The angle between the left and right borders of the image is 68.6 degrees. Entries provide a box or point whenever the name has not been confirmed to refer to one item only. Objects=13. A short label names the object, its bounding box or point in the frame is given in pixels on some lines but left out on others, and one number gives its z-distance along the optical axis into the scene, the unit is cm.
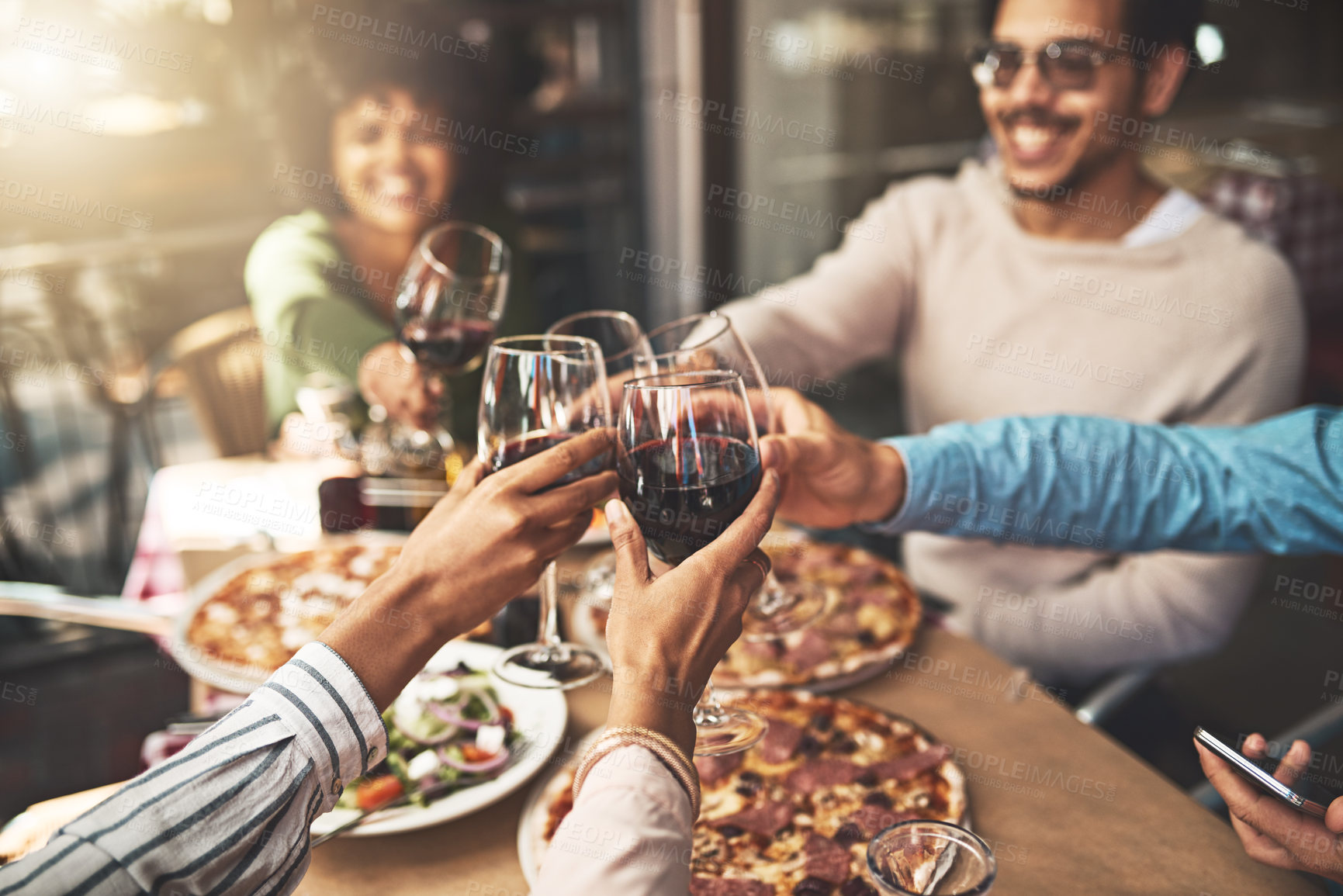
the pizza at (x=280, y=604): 128
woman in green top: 231
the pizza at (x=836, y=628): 120
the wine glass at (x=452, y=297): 139
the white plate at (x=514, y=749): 93
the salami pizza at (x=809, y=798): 90
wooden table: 88
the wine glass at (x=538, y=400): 97
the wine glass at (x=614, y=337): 113
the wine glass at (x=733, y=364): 102
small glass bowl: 74
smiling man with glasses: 168
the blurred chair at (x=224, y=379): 248
